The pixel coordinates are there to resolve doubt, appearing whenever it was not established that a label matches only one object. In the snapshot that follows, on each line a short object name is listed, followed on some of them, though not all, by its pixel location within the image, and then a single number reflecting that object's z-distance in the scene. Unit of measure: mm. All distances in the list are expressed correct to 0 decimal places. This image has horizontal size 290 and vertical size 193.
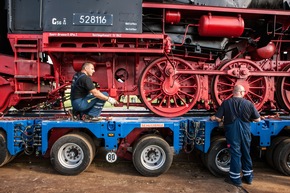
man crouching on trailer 4945
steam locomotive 5137
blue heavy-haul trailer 4816
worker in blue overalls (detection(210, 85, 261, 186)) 4535
